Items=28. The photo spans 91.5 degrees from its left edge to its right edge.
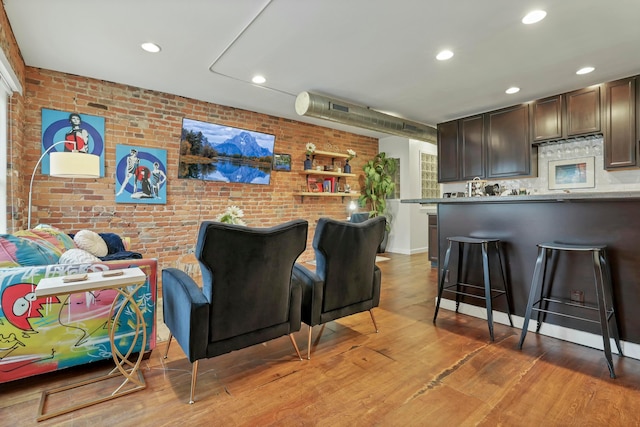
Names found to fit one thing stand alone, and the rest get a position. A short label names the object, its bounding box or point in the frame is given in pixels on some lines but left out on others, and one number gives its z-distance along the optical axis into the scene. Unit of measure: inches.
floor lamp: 109.1
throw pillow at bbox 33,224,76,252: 102.0
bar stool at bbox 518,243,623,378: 82.4
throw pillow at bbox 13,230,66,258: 90.2
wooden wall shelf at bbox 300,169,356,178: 231.9
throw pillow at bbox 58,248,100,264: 83.6
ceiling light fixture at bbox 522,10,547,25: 99.0
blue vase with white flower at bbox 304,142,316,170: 232.5
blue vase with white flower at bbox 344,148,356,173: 255.4
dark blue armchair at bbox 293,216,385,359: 92.0
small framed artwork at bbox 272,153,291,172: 220.2
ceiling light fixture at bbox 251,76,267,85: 151.2
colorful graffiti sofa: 71.1
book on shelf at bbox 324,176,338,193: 248.2
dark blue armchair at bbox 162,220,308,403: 69.7
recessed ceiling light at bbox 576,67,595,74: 140.5
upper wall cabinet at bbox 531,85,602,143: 158.9
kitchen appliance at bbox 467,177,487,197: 154.7
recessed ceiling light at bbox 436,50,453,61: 124.9
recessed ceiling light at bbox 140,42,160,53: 118.5
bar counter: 88.9
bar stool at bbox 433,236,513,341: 104.5
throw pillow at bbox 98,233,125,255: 133.2
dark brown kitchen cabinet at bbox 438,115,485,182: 203.0
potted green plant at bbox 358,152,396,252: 266.7
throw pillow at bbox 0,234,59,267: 76.7
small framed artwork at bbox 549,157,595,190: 170.1
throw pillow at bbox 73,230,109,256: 116.8
